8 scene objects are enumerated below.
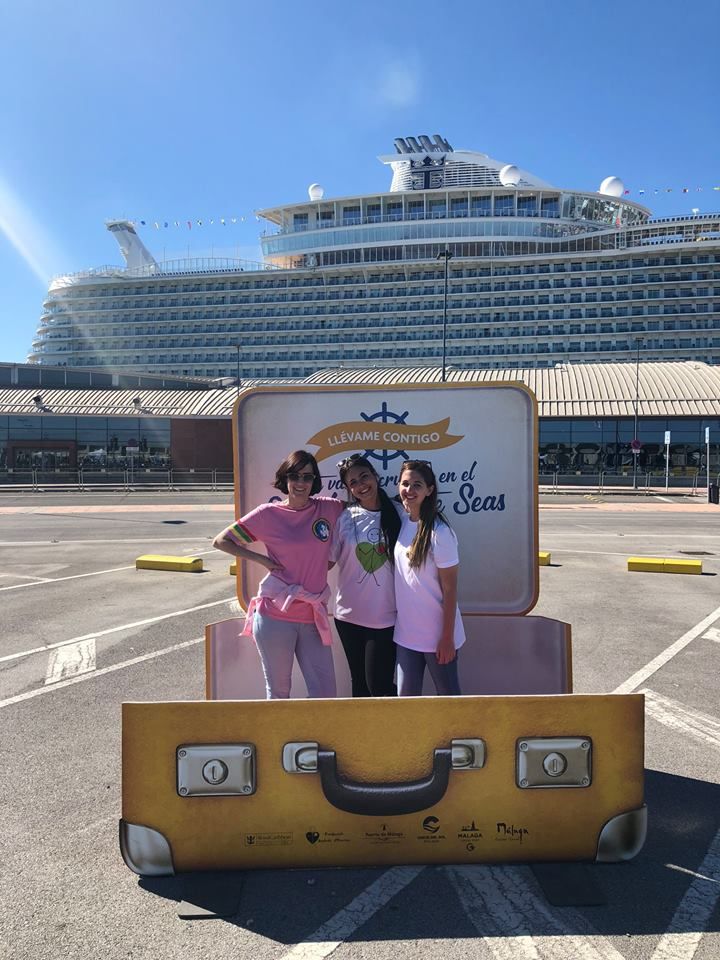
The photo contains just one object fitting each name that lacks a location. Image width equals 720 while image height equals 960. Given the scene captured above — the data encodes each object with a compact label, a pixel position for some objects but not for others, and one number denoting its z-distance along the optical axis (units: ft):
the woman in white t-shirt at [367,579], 12.54
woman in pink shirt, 12.67
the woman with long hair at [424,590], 12.00
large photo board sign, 14.87
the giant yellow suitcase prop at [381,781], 10.20
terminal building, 128.77
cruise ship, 232.32
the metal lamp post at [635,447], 124.52
